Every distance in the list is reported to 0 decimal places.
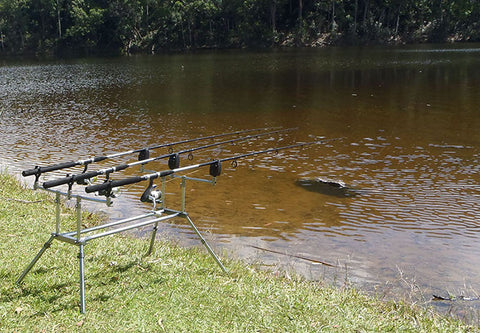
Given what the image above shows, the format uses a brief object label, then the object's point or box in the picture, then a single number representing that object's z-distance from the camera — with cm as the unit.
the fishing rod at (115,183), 451
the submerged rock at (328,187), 1062
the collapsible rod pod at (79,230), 455
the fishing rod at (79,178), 455
